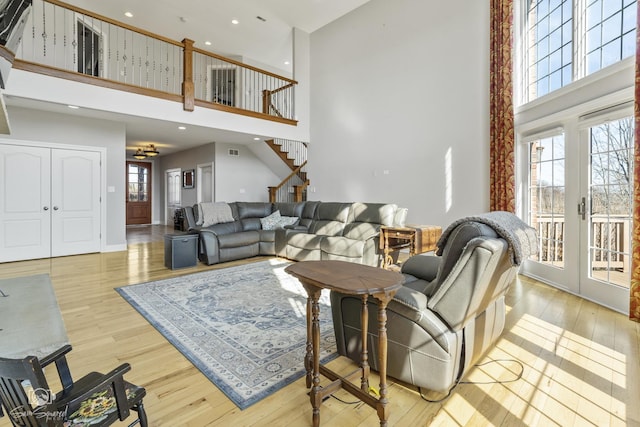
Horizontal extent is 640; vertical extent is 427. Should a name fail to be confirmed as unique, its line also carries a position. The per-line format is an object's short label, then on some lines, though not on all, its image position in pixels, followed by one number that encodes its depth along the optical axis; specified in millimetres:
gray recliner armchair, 1598
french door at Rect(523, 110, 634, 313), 3115
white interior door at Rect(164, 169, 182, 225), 10424
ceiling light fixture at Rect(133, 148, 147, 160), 8359
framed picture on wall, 9445
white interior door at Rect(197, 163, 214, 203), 8734
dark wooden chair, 808
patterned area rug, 1959
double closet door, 5238
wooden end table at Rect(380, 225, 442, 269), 4137
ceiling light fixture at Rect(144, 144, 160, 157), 8094
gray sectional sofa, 4828
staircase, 8242
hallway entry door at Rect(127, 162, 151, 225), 10953
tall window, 3201
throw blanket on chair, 1649
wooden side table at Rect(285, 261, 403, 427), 1379
